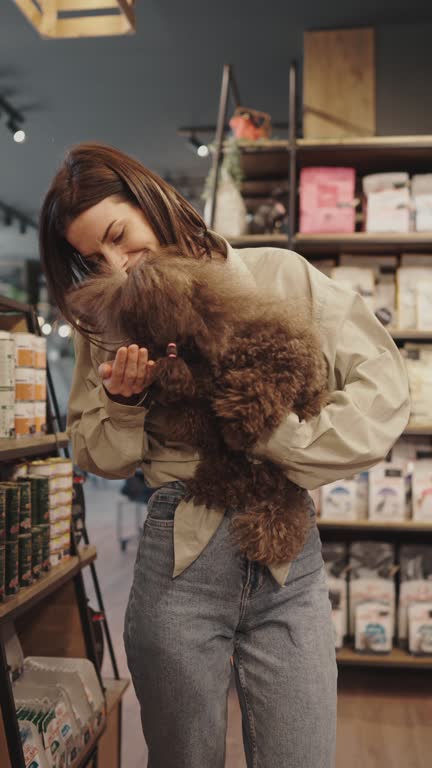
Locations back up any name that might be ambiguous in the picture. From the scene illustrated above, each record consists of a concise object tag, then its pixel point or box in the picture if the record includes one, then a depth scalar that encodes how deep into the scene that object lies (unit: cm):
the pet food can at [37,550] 181
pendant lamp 204
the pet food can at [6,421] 172
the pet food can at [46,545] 185
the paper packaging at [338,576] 318
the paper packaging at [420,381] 315
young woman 101
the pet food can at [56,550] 196
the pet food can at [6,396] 172
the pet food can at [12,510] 165
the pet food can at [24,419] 179
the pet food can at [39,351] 185
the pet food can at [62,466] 196
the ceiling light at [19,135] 545
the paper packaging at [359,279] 326
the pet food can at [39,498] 185
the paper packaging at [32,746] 157
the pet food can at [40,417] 189
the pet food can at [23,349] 178
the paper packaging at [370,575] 318
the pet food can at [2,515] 161
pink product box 324
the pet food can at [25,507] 169
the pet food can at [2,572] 159
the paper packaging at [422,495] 313
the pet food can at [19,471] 187
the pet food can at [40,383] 187
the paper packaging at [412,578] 317
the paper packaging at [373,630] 311
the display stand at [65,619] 193
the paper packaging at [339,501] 315
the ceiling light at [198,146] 552
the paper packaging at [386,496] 316
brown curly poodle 92
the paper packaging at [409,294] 325
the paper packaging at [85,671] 194
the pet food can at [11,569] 163
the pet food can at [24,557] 171
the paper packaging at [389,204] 321
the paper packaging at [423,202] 320
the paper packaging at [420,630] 310
